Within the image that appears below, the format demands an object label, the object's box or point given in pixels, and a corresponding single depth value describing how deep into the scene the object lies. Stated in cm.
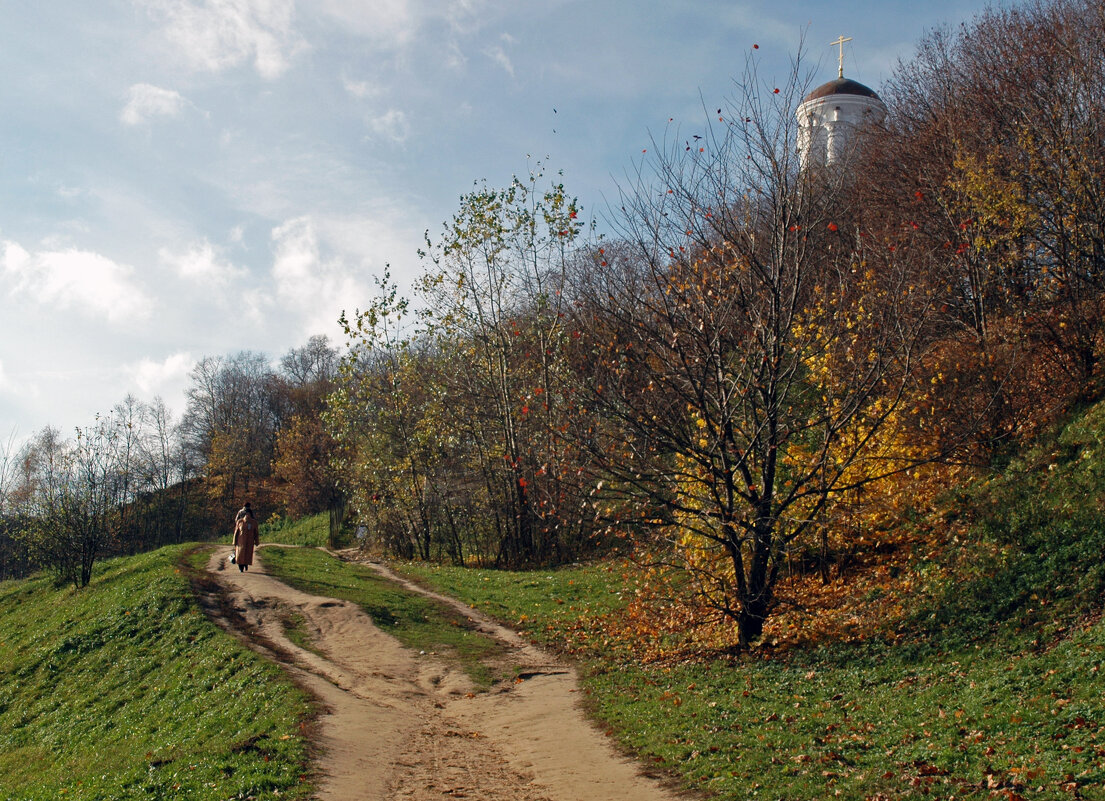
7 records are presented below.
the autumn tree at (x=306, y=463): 4847
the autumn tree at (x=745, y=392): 1152
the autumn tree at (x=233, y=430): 5535
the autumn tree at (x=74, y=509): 2200
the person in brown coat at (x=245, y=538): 2002
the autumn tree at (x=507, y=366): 2477
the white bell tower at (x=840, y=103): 3238
